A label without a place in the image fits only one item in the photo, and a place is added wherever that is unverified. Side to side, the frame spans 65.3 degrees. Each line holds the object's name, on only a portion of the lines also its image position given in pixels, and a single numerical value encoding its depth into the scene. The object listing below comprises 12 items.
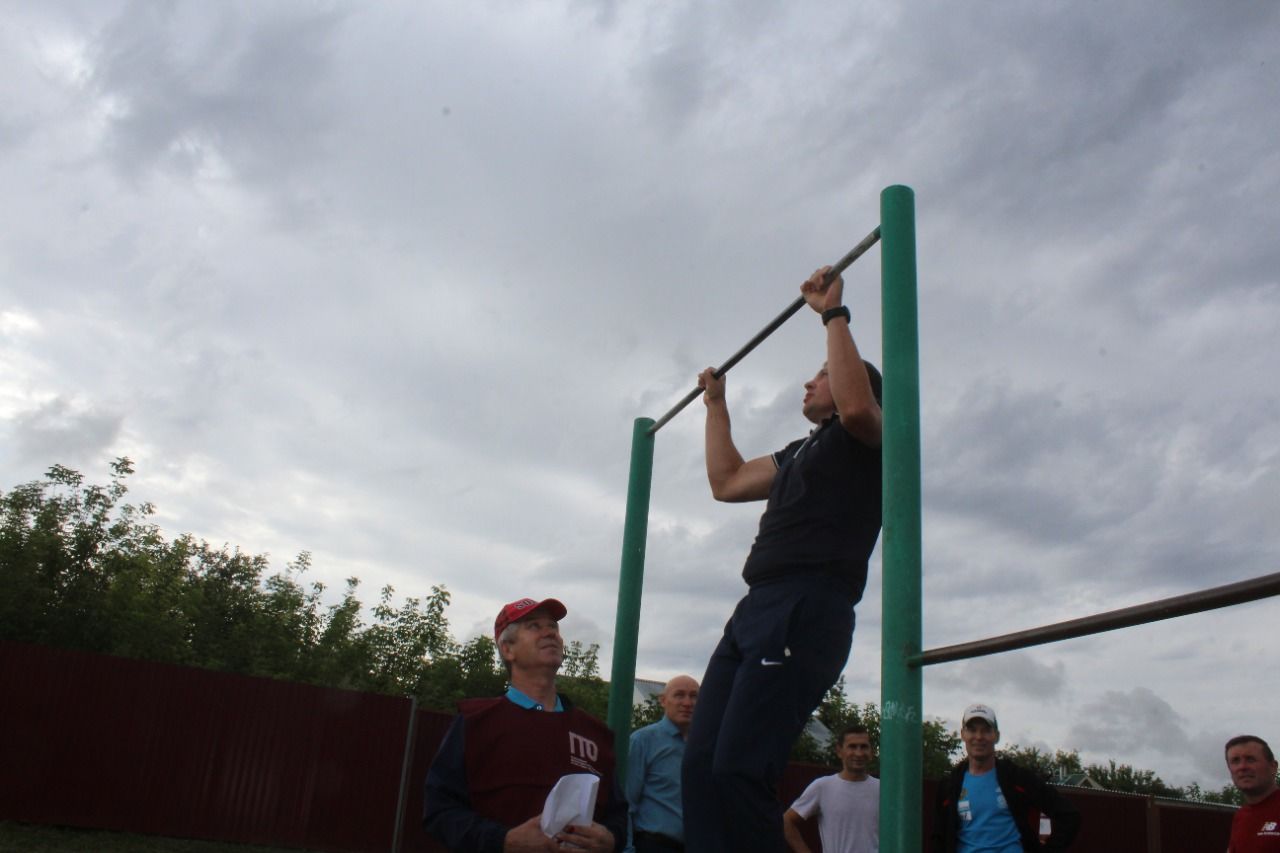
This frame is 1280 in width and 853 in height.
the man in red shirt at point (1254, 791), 3.98
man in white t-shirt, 4.91
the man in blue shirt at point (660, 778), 4.11
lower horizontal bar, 1.15
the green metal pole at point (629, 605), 3.51
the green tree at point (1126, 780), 53.91
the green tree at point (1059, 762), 56.47
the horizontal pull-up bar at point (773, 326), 2.32
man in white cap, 4.16
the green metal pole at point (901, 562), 1.72
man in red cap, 2.48
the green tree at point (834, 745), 28.08
